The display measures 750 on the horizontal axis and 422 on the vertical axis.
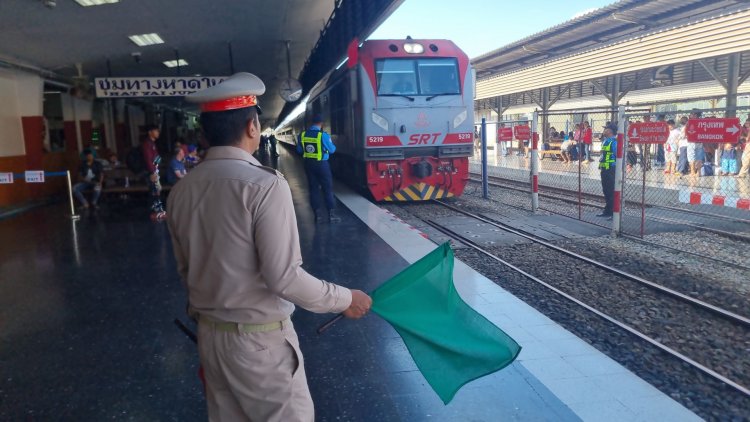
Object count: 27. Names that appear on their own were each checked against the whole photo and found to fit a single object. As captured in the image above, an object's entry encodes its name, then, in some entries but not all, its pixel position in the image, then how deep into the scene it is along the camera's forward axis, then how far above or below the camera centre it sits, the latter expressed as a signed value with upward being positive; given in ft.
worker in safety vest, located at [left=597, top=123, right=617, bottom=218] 31.12 -1.63
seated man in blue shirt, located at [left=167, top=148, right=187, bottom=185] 32.78 -0.78
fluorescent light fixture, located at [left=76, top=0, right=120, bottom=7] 27.81 +7.98
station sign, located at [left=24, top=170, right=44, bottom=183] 32.53 -1.11
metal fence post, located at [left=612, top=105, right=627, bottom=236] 25.98 -1.80
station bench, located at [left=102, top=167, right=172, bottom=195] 42.32 -2.35
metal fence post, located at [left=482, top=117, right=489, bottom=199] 41.68 -1.42
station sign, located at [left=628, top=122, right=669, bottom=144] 25.41 +0.10
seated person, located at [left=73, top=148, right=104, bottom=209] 37.55 -1.56
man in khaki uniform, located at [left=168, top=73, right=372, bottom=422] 5.83 -1.34
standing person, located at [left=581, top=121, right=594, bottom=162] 51.60 +0.03
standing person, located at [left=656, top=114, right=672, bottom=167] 47.33 -2.03
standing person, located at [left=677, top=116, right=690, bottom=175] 43.27 -2.30
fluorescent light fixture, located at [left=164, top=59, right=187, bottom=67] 50.37 +8.56
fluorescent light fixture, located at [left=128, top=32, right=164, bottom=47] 38.14 +8.38
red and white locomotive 34.86 +1.80
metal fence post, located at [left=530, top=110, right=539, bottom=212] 33.94 -1.60
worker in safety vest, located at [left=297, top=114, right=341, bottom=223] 29.48 -0.58
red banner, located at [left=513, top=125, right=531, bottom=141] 42.55 +0.56
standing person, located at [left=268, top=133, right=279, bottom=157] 85.81 +0.26
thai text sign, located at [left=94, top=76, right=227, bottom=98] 39.06 +4.89
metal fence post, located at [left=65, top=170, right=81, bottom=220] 33.01 -3.45
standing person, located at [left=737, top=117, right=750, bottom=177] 25.74 -1.47
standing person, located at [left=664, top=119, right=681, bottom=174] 46.21 -1.36
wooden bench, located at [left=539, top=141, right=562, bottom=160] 73.35 -1.73
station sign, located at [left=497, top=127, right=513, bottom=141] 48.21 +0.55
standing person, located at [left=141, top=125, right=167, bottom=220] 32.48 -0.92
